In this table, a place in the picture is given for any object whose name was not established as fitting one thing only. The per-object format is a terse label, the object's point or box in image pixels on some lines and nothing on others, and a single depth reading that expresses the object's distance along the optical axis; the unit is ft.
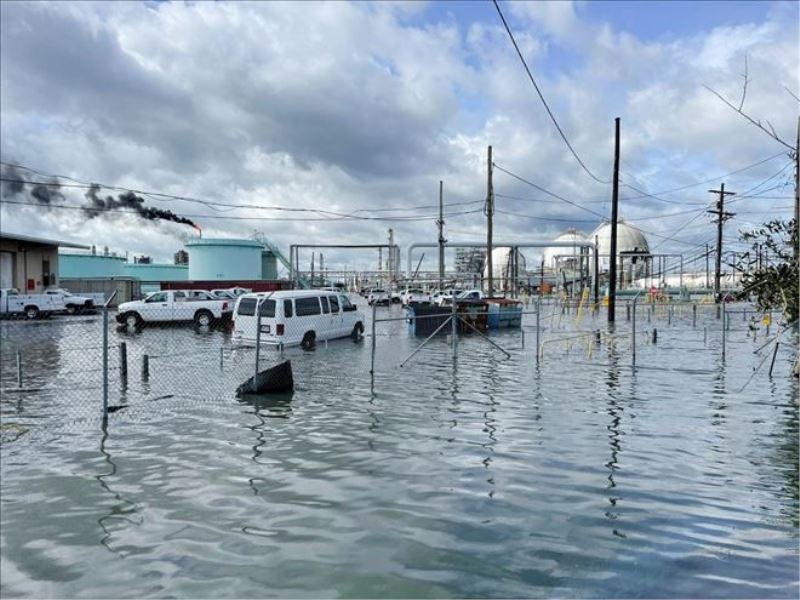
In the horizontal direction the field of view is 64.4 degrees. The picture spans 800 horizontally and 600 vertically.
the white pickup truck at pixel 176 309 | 96.12
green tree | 29.50
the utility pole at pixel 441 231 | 155.46
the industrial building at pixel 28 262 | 126.31
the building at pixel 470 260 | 381.83
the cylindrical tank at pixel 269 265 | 235.71
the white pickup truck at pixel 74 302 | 127.28
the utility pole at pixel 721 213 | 171.94
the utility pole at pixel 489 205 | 123.95
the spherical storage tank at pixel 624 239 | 314.20
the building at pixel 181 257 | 301.10
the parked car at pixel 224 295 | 107.14
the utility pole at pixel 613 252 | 102.59
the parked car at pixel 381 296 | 192.83
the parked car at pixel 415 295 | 178.19
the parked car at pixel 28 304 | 111.45
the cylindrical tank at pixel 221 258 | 206.18
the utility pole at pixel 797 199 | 25.44
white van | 62.34
